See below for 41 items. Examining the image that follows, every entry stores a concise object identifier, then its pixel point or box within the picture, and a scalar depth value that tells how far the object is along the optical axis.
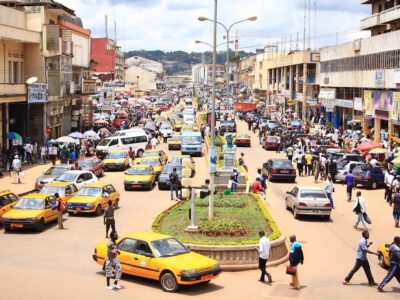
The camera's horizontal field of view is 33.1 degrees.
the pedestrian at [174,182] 31.30
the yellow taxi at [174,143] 55.77
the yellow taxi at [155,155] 42.49
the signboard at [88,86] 64.66
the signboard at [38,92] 45.44
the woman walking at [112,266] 16.03
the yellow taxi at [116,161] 42.56
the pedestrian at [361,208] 24.33
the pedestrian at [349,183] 31.62
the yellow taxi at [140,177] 34.25
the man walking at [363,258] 16.80
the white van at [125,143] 49.25
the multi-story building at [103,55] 111.75
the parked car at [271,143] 56.00
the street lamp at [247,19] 27.23
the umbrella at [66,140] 47.12
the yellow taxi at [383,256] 18.81
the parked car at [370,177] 35.94
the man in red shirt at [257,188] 30.80
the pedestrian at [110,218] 22.23
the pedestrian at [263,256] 17.14
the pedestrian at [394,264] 16.23
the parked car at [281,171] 37.75
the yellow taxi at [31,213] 23.06
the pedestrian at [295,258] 16.66
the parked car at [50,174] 32.98
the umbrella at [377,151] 41.41
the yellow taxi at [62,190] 27.73
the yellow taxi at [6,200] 24.58
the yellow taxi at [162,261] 15.93
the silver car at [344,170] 38.31
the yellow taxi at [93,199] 26.70
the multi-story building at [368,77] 52.44
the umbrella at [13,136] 43.00
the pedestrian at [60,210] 23.86
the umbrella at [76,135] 49.87
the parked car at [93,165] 38.34
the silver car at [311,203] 26.27
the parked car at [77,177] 31.63
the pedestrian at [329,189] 29.19
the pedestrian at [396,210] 25.25
